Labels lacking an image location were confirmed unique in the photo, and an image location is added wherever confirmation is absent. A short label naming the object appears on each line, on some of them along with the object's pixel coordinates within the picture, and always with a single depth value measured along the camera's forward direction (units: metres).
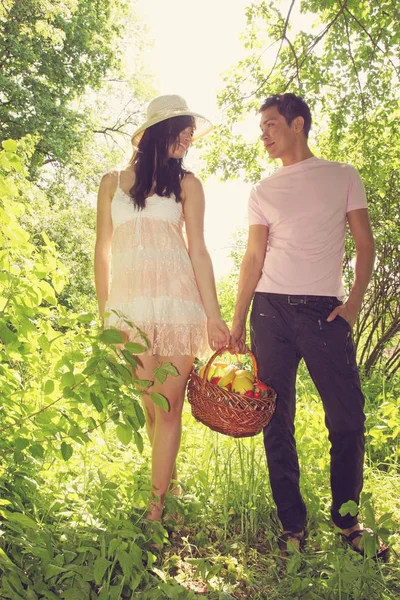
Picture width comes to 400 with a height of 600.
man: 2.58
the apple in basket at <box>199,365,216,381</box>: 2.49
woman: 2.51
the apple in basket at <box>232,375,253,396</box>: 2.39
